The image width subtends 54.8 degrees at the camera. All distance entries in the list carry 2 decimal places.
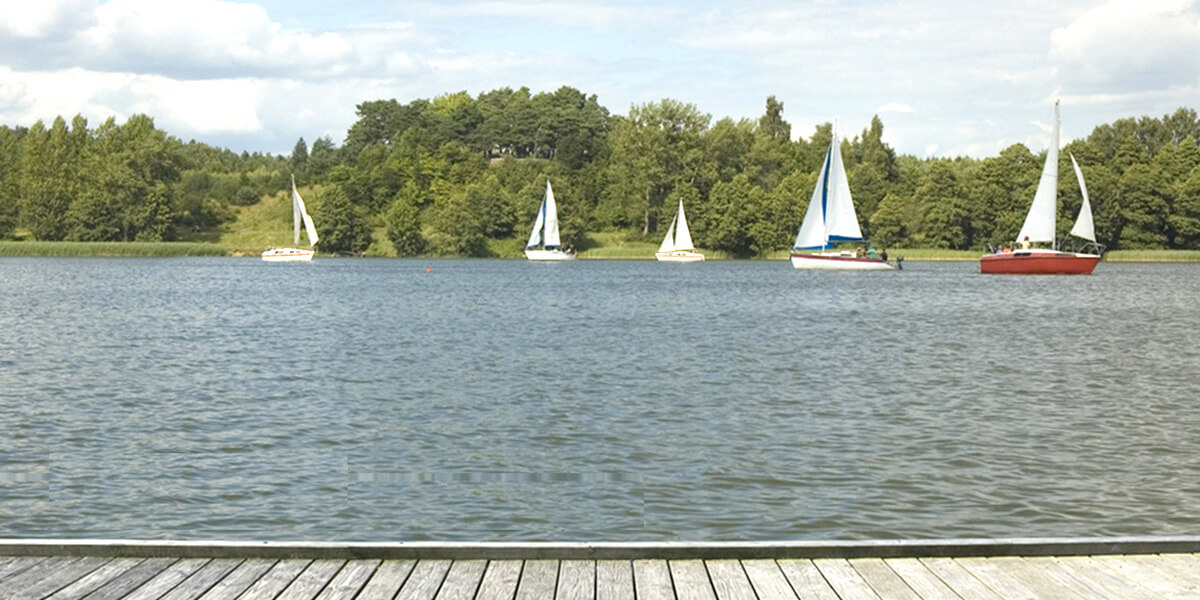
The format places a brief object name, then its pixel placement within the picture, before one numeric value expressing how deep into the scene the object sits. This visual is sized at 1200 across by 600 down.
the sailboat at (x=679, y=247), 117.75
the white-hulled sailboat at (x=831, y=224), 80.31
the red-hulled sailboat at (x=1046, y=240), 76.49
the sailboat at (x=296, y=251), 114.75
